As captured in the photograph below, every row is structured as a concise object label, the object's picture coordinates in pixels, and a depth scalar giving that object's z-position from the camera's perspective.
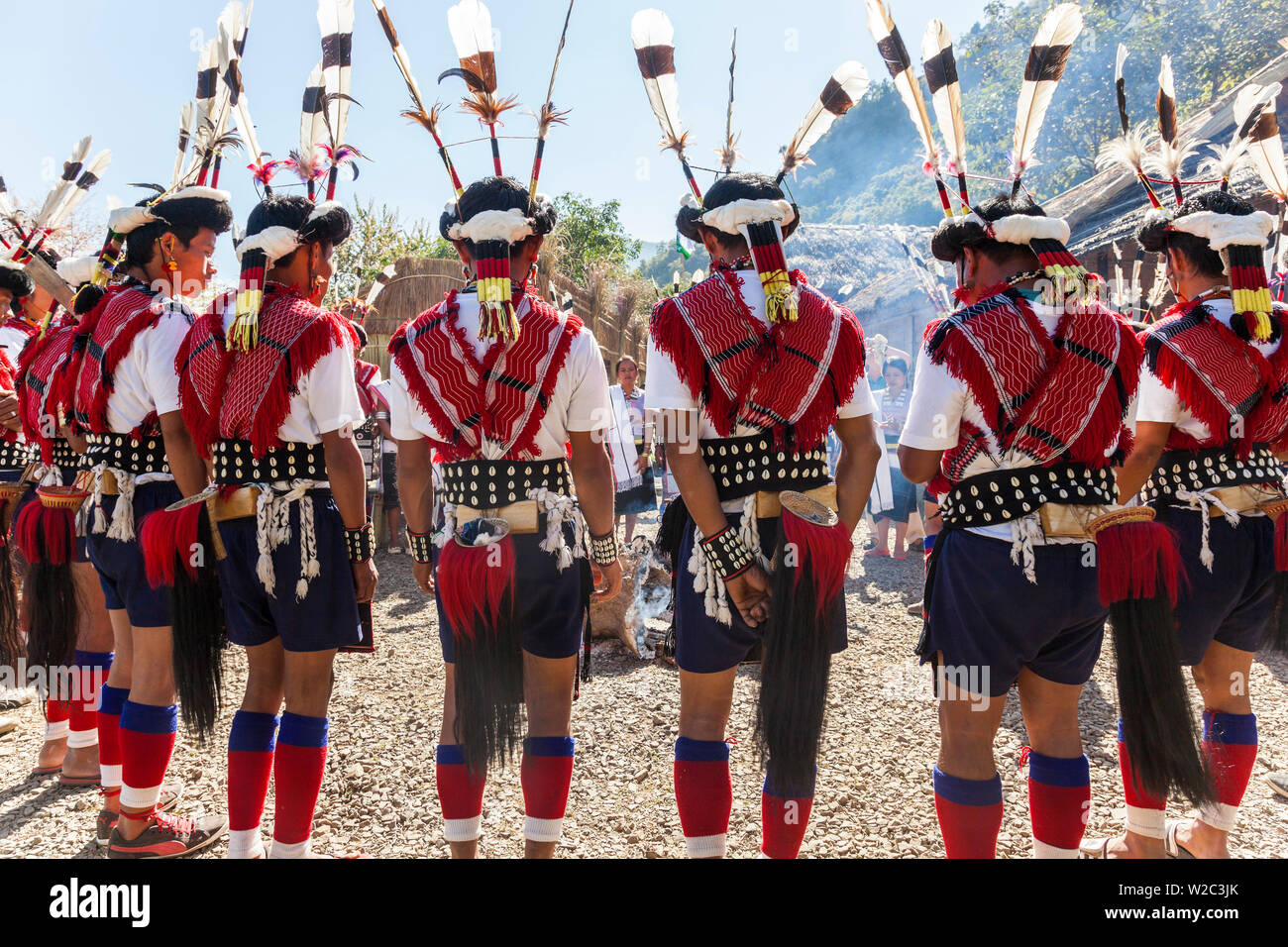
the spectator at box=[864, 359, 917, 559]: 7.05
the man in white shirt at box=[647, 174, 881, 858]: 2.09
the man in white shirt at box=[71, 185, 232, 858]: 2.63
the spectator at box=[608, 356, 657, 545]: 6.79
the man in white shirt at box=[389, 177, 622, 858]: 2.14
